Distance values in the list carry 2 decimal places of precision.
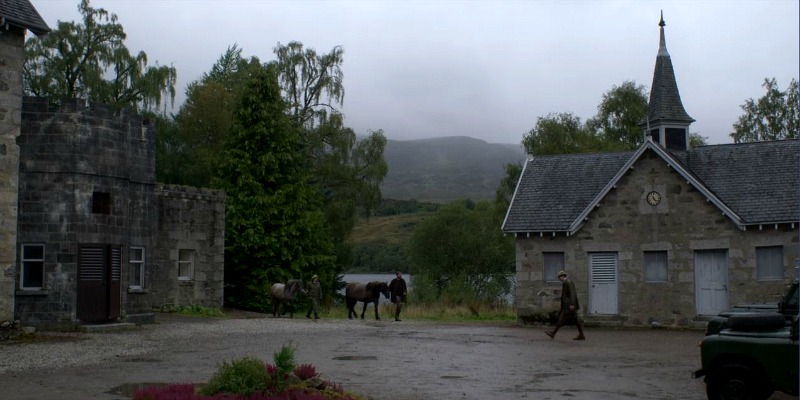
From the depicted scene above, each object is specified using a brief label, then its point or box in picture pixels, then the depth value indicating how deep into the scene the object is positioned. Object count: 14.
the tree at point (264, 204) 45.50
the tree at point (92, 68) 49.69
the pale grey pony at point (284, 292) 34.09
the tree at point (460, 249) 65.50
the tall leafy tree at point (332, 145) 55.62
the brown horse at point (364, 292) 33.62
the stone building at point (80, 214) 24.14
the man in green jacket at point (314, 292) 33.14
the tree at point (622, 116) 60.59
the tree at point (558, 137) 58.28
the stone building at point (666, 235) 28.83
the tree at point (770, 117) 57.38
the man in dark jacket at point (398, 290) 32.66
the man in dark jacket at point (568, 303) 24.05
